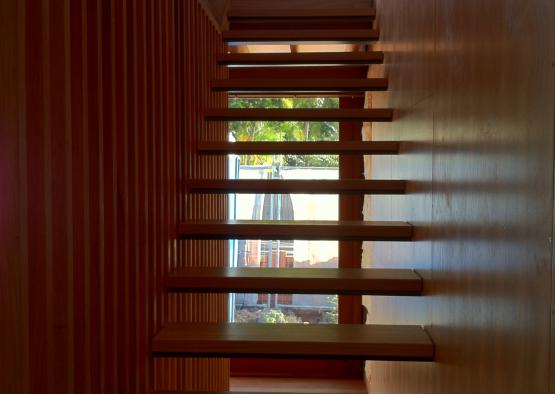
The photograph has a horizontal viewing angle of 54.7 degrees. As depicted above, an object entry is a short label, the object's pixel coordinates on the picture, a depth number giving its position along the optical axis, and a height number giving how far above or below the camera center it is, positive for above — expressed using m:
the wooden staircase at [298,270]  1.78 -0.32
